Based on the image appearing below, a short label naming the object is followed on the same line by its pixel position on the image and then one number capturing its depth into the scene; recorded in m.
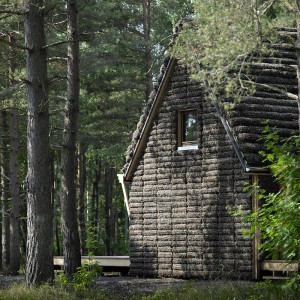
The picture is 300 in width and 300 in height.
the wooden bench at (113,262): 27.84
